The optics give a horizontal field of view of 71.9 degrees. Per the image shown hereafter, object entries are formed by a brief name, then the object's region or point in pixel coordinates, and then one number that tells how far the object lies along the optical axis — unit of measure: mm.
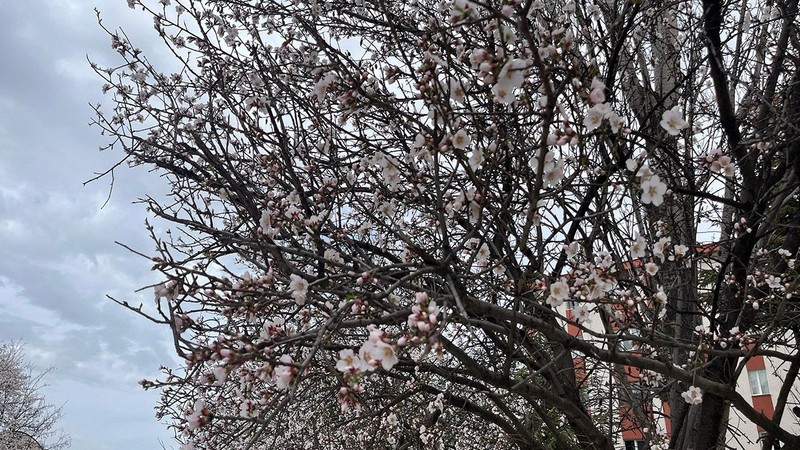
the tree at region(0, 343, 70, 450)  19062
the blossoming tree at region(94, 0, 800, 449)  2254
